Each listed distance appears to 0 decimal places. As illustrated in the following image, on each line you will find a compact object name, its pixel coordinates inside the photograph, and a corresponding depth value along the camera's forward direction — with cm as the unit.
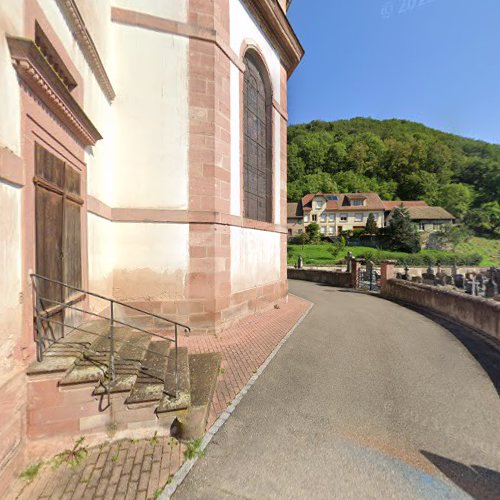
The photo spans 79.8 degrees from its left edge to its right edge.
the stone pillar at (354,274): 2066
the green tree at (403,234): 5497
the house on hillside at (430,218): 6556
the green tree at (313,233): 6234
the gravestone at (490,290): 1509
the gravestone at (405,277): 1862
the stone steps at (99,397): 365
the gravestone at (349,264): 2317
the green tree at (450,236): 5994
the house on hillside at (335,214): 6794
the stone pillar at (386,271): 1698
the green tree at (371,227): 6034
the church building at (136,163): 361
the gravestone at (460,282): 1781
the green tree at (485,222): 7594
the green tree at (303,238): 6062
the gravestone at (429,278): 1768
